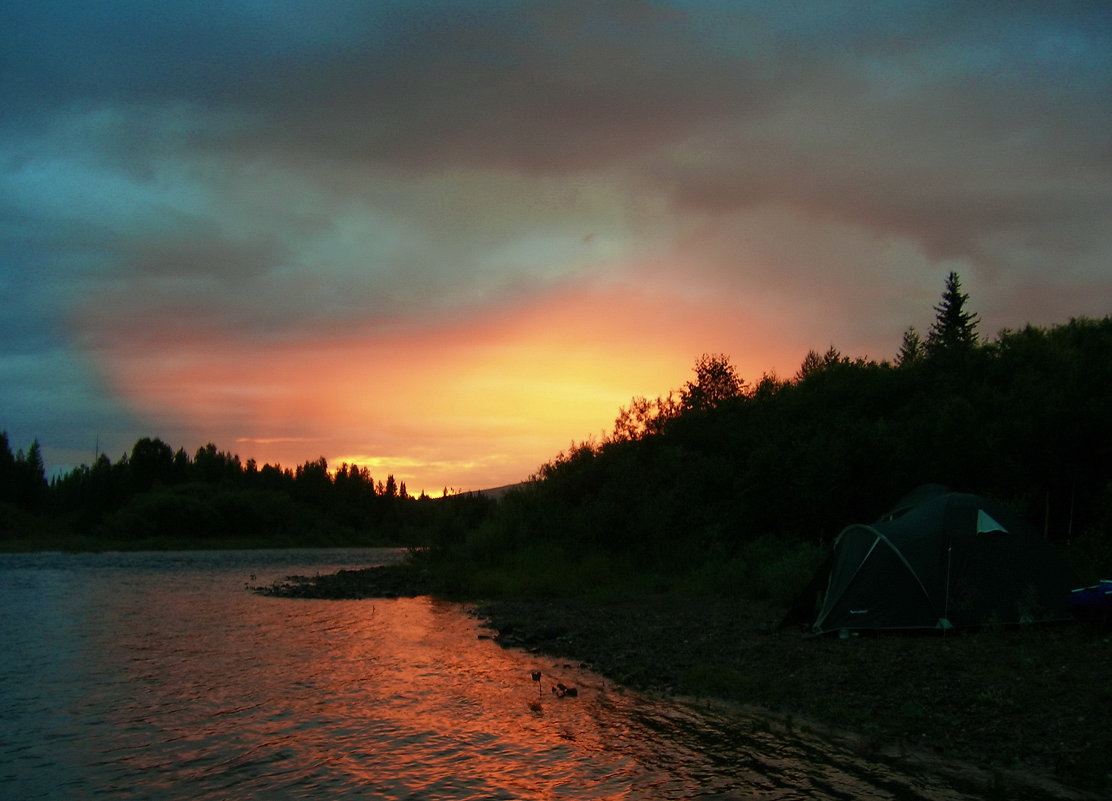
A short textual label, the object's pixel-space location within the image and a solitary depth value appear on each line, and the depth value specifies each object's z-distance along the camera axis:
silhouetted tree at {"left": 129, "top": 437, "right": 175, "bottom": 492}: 127.19
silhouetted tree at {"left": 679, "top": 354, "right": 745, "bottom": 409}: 43.66
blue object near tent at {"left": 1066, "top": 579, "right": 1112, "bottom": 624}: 15.17
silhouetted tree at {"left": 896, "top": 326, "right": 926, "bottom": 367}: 80.47
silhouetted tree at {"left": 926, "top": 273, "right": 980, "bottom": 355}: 81.66
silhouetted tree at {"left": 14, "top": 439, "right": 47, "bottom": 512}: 121.06
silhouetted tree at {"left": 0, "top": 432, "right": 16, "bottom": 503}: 116.08
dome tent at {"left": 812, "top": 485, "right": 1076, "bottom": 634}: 16.36
